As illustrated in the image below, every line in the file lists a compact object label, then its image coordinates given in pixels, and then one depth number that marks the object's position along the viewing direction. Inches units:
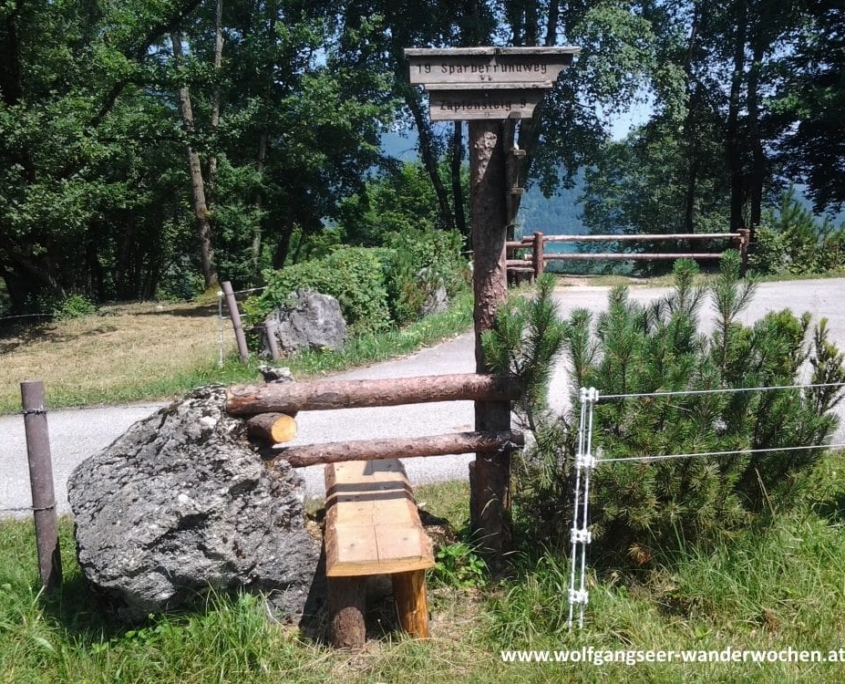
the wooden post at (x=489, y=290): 158.1
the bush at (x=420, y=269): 494.9
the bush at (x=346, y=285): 426.6
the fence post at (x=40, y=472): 151.1
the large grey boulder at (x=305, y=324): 413.4
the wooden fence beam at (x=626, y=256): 615.8
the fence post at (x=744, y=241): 687.1
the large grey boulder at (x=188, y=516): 132.3
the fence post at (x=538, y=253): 652.1
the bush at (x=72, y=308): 719.1
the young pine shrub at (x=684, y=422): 145.6
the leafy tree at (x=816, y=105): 786.8
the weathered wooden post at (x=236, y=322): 402.7
